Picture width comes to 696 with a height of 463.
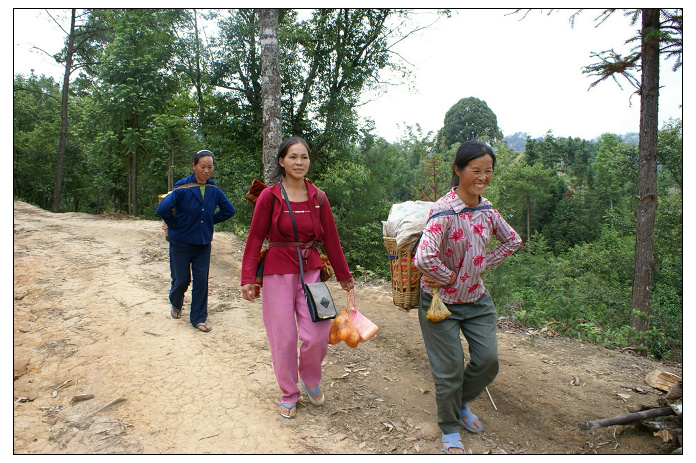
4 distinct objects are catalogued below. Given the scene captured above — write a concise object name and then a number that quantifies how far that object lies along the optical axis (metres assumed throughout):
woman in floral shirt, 2.71
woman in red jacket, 3.14
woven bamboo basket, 3.20
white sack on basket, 3.21
